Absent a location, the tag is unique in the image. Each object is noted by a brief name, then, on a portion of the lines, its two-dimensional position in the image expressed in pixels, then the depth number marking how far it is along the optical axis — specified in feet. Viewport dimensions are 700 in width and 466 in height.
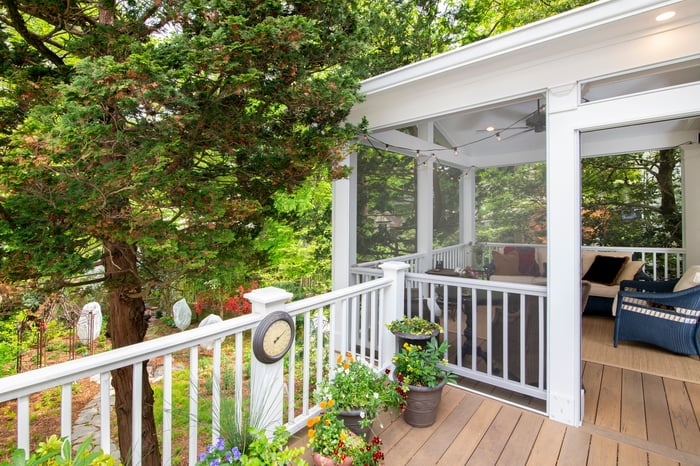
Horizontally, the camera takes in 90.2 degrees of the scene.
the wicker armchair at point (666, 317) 10.91
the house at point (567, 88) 7.14
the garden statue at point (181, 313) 19.39
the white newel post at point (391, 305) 10.22
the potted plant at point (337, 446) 5.82
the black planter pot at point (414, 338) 8.80
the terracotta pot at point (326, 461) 5.74
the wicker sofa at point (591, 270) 15.77
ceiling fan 14.48
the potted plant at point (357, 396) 6.84
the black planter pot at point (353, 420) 6.83
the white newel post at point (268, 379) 6.21
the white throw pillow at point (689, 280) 11.77
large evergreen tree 6.34
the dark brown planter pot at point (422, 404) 7.91
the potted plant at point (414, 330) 8.86
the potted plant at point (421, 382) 7.93
